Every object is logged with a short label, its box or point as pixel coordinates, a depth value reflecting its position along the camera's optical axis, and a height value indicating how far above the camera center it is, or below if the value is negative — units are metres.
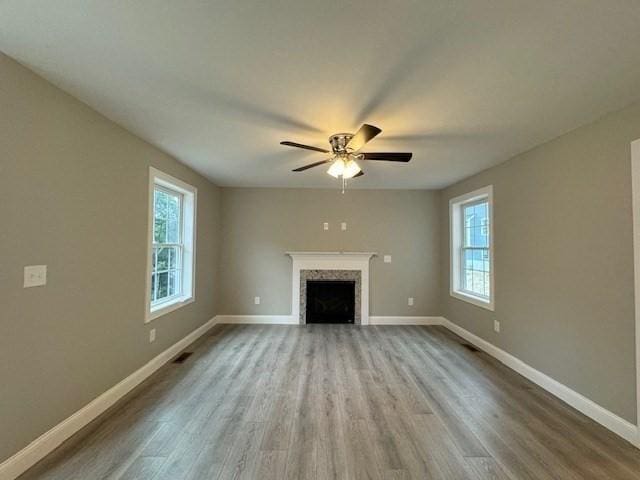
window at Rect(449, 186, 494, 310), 3.92 +0.03
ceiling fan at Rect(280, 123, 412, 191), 2.50 +0.80
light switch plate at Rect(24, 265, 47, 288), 1.78 -0.18
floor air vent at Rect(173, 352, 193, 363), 3.45 -1.31
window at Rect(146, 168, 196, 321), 3.24 +0.04
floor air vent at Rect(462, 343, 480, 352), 3.90 -1.31
